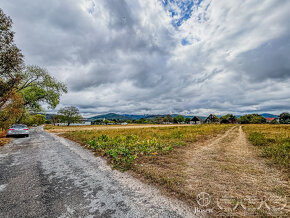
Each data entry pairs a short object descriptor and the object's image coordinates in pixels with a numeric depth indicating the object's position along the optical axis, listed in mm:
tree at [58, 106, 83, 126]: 81938
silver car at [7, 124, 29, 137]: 15422
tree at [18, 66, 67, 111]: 19980
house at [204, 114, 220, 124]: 84625
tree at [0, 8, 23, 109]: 9445
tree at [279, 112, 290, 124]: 77312
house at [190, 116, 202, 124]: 94338
